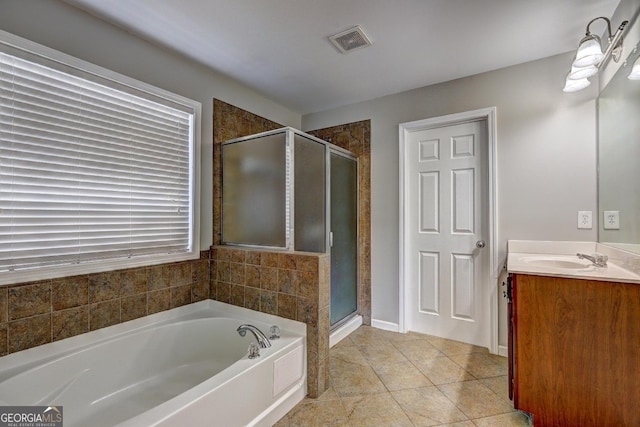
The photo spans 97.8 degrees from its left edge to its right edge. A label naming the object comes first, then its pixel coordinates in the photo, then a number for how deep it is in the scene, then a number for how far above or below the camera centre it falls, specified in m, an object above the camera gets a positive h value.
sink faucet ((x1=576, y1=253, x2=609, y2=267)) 1.54 -0.25
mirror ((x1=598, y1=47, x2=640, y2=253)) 1.46 +0.32
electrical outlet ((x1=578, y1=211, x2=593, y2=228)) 1.99 -0.03
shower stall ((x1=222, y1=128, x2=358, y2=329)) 2.12 +0.15
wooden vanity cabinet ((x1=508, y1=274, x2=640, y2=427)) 1.26 -0.65
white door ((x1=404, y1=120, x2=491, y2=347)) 2.46 -0.16
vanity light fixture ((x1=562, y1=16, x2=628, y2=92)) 1.55 +0.93
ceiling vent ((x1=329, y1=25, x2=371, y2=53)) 1.85 +1.21
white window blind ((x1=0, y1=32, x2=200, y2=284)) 1.42 +0.29
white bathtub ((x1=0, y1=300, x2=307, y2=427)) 1.29 -0.86
